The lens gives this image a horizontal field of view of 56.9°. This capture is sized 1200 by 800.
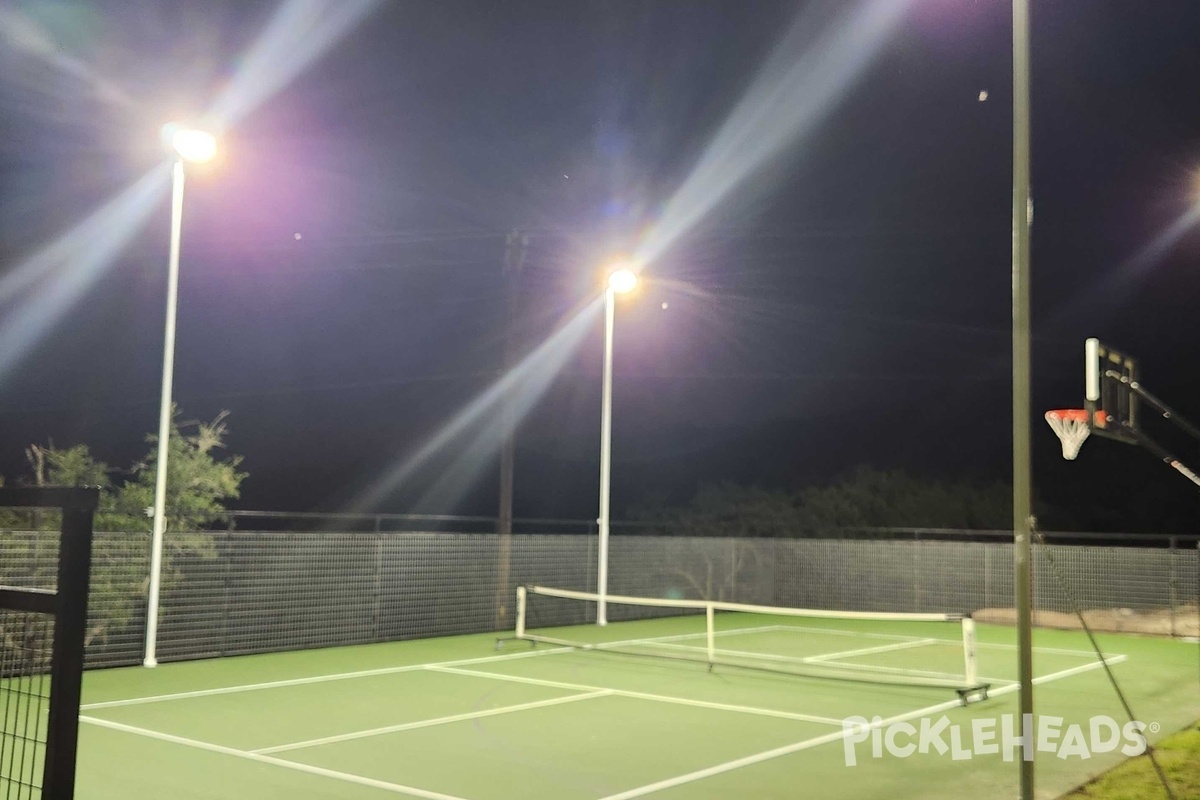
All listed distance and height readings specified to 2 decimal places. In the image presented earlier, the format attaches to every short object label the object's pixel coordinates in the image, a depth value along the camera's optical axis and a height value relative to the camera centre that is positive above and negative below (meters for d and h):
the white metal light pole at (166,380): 13.60 +1.54
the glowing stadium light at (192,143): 13.00 +4.22
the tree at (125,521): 12.95 -0.28
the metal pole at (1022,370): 6.73 +0.92
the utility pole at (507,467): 18.72 +0.74
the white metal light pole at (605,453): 20.02 +1.06
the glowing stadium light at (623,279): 19.03 +3.98
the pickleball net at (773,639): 13.98 -2.08
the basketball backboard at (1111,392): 8.95 +1.14
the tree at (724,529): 23.64 -0.46
